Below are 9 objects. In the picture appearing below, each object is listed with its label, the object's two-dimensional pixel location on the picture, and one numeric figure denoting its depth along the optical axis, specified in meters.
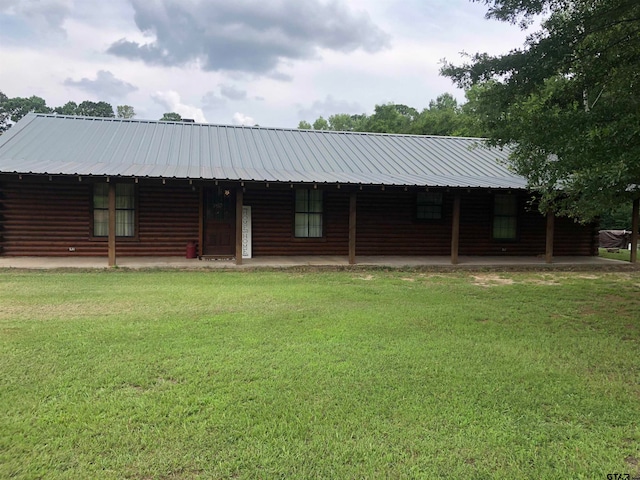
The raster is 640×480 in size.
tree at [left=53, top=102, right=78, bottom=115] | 54.65
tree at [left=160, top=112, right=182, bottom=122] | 62.78
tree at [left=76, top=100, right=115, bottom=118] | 58.06
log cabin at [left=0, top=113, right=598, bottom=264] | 12.02
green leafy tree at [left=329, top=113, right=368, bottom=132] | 52.66
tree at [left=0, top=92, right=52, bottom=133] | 50.03
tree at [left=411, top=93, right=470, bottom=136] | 37.00
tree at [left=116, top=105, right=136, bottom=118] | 66.12
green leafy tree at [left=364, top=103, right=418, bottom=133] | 42.24
